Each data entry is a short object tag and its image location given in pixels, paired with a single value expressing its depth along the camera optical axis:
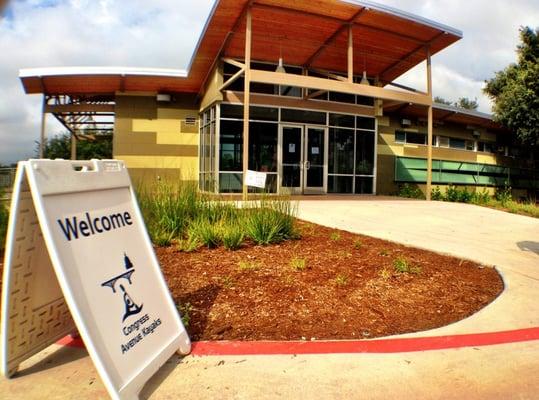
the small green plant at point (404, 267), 5.12
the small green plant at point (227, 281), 4.48
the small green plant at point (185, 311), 3.59
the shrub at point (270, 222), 6.12
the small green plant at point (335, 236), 6.71
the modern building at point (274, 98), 12.77
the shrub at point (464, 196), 16.84
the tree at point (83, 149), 30.72
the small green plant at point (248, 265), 4.96
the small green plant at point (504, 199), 15.26
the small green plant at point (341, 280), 4.62
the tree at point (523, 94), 18.59
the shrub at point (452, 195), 17.22
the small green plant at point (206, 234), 5.88
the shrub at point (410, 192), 18.06
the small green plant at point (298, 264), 5.04
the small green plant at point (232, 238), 5.77
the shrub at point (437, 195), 17.64
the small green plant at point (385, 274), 4.88
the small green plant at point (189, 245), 5.70
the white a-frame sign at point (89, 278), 2.33
